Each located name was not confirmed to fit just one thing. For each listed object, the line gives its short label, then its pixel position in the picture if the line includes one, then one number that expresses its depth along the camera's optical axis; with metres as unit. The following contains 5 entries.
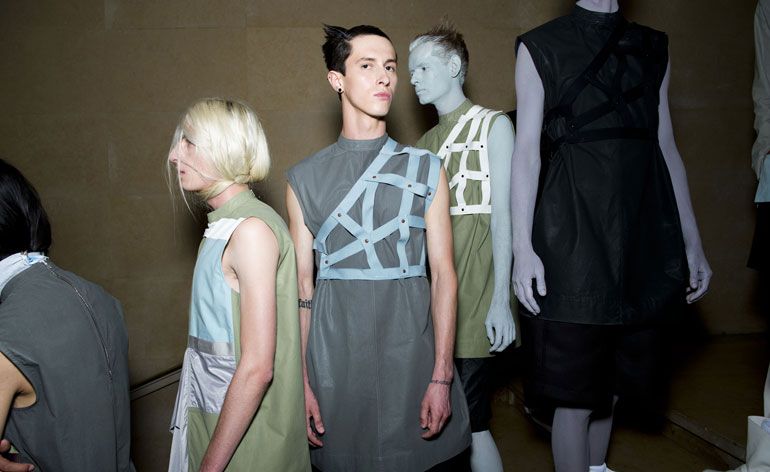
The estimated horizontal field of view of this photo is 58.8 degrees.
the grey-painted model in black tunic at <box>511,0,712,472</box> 1.84
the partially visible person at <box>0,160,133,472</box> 1.48
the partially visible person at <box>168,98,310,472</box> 1.39
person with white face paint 2.19
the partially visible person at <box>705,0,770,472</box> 2.31
